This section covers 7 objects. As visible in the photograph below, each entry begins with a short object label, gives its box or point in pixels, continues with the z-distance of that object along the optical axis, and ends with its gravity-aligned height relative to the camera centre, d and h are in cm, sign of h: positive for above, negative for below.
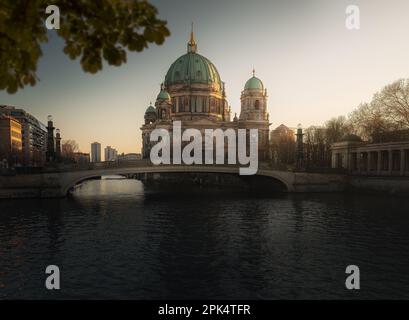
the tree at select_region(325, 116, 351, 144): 7141 +786
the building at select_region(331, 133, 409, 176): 4881 +187
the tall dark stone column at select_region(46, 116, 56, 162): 4784 +362
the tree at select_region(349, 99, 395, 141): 5481 +819
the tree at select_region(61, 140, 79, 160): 12669 +807
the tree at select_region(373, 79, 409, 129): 5153 +1014
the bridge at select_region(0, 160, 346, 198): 4303 -156
